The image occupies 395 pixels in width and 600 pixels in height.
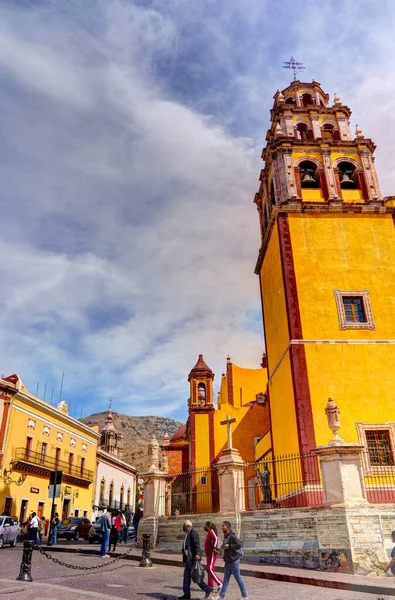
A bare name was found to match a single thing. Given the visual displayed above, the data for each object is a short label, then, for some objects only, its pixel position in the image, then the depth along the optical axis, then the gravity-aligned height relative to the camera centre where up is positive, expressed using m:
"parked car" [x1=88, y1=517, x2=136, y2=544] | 22.36 -0.07
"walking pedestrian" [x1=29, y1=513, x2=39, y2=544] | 18.75 +0.22
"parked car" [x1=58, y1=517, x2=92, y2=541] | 24.94 +0.13
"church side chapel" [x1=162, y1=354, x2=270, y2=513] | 27.28 +6.02
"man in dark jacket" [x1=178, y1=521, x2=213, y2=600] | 7.73 -0.35
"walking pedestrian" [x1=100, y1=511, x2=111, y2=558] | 13.88 +0.03
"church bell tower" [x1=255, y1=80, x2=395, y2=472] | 16.20 +8.79
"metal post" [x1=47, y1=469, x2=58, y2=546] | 18.85 +0.17
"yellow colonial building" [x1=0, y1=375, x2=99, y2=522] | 28.52 +4.89
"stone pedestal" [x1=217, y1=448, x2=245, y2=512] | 13.41 +1.26
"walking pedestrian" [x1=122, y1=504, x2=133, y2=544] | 24.09 -0.05
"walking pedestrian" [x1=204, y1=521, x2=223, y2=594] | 8.34 -0.32
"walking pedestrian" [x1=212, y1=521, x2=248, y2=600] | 7.70 -0.37
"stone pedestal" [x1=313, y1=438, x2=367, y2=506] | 11.11 +1.16
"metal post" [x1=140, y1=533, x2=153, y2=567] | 11.62 -0.49
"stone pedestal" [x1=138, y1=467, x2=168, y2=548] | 15.32 +0.96
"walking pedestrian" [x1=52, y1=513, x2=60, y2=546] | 20.30 +0.08
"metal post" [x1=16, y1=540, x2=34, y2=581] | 8.98 -0.52
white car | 18.81 +0.13
